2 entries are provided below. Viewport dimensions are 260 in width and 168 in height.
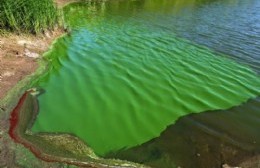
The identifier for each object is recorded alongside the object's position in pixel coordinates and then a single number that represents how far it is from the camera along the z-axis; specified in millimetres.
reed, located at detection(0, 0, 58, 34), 9777
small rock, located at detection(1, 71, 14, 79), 7877
